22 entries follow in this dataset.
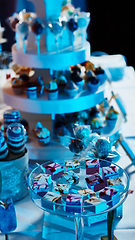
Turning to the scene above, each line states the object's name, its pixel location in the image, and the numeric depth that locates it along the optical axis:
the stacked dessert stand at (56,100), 1.85
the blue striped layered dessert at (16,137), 1.50
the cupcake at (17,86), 1.99
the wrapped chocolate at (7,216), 1.13
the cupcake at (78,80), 2.02
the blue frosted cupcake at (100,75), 2.20
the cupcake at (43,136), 1.88
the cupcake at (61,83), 2.03
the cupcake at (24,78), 2.11
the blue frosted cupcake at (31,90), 1.86
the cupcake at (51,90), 1.85
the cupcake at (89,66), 2.36
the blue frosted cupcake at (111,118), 2.13
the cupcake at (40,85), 1.96
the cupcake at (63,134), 1.92
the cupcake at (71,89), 1.89
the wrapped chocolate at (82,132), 1.63
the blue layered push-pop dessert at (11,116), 1.84
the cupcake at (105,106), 2.32
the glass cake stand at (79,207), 1.03
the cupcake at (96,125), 2.01
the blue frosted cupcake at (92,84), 1.98
